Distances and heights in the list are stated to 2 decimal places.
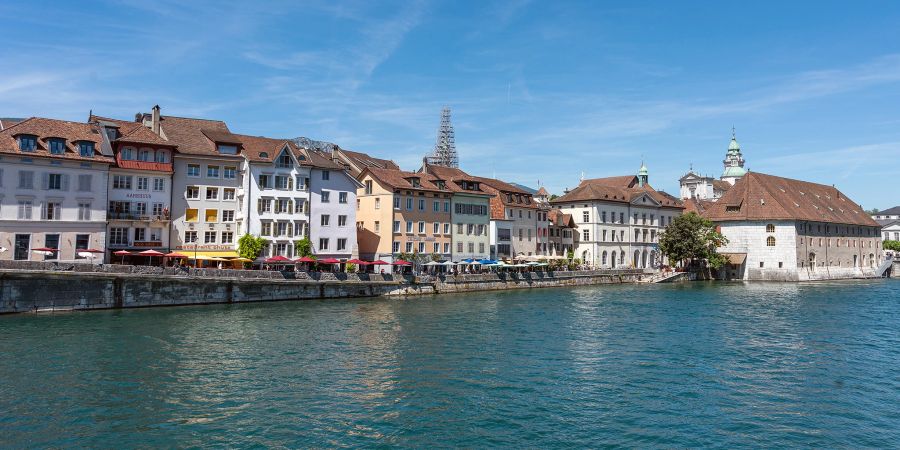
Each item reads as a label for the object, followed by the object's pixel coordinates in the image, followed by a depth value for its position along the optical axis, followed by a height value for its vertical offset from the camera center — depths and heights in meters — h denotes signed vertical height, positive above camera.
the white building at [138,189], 52.25 +5.74
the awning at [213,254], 52.81 +0.25
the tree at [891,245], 151.34 +4.82
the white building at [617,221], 94.31 +6.40
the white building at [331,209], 61.44 +4.98
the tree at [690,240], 89.56 +3.23
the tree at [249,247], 54.97 +0.93
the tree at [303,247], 58.91 +1.04
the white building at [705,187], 186.62 +23.45
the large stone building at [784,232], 94.12 +4.96
